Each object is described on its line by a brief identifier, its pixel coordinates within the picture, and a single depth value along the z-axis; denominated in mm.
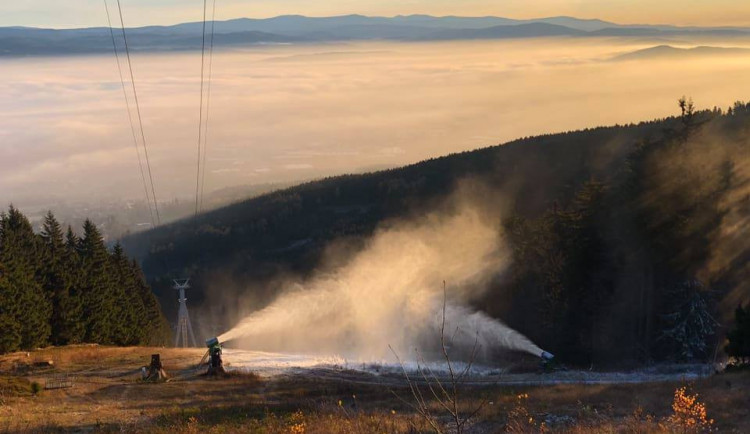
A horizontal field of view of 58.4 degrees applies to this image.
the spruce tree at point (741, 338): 40125
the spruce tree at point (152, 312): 81581
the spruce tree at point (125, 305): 62375
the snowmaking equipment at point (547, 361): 44438
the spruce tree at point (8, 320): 45906
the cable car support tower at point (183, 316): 60250
